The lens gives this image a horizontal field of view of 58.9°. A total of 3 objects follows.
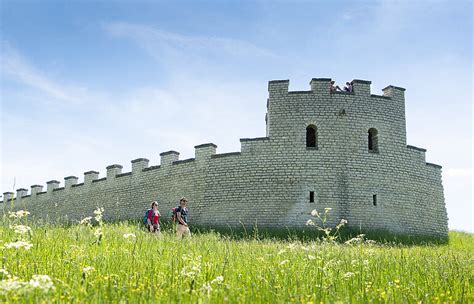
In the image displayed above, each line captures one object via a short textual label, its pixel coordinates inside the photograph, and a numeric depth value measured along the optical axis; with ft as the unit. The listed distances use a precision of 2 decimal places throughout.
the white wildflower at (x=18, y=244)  10.55
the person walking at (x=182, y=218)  36.06
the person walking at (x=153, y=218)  36.86
